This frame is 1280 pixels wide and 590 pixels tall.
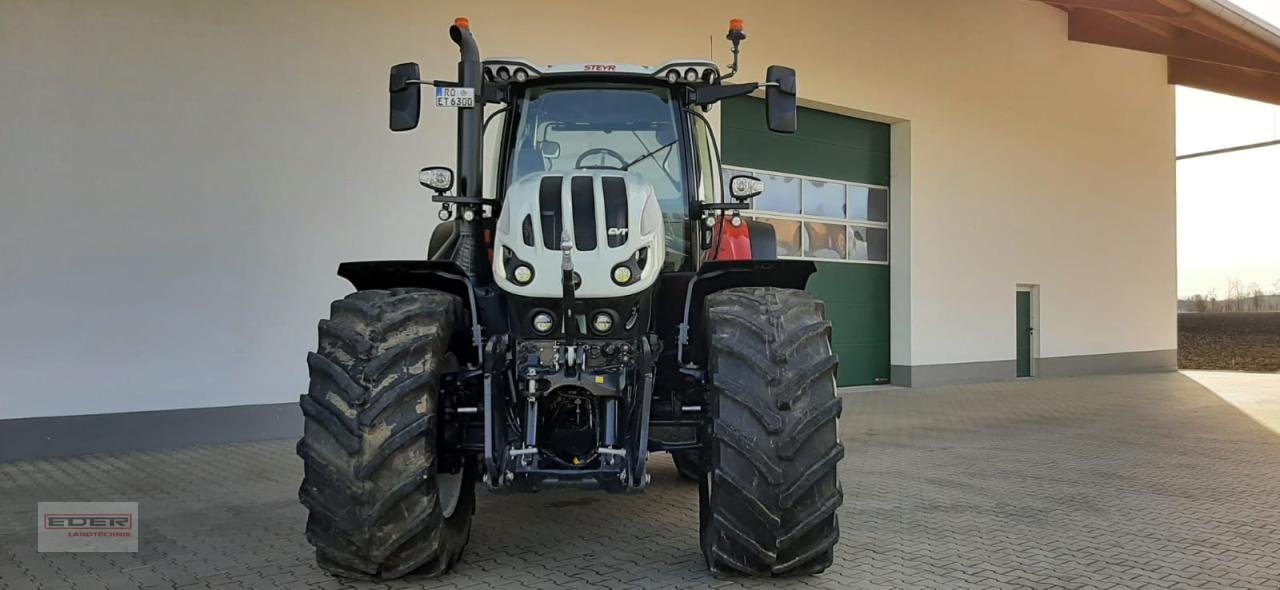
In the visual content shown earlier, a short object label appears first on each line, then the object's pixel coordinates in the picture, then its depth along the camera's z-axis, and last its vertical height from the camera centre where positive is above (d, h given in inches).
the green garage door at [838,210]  502.3 +49.3
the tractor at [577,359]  137.9 -11.0
